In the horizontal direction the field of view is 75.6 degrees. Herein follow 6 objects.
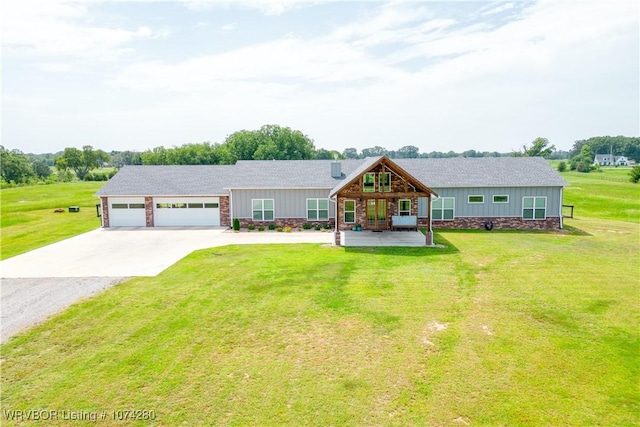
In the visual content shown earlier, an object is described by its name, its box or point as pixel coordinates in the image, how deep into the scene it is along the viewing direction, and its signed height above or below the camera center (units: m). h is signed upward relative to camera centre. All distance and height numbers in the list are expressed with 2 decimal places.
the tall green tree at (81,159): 95.88 +5.56
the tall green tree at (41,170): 94.12 +3.19
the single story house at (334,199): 26.20 -1.41
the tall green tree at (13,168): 73.69 +2.86
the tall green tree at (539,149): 74.44 +4.24
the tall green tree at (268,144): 70.69 +5.96
